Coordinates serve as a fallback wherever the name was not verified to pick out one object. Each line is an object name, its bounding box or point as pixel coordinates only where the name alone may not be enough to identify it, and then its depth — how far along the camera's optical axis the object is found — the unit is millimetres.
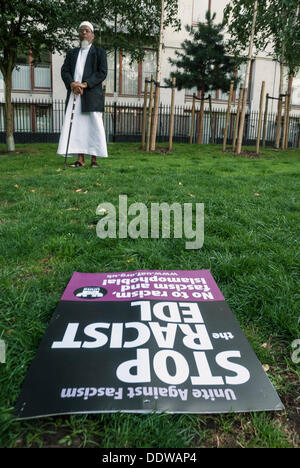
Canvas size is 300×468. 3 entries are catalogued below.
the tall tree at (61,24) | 7613
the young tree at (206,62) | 13633
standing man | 6328
